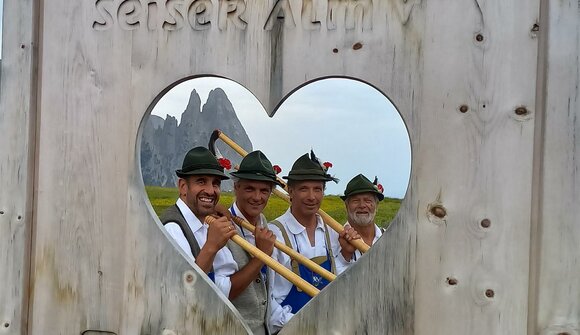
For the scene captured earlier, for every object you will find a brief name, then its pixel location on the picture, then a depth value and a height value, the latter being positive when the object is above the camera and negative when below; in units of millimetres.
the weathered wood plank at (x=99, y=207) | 1785 -154
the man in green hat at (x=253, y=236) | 2498 -334
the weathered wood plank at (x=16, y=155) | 1886 -12
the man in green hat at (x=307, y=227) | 3170 -347
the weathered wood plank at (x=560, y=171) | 1530 -8
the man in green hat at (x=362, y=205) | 3910 -263
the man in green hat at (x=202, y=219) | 2223 -239
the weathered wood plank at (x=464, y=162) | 1569 +8
